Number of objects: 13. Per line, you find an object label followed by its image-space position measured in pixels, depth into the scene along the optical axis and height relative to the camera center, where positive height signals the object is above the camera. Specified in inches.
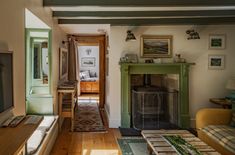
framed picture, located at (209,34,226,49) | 146.6 +24.9
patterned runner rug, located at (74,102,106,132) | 146.3 -43.6
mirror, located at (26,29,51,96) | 122.3 +5.9
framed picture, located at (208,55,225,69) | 147.2 +8.8
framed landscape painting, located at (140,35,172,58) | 145.7 +20.7
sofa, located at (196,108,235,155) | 90.4 -32.0
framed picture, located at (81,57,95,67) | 315.3 +17.7
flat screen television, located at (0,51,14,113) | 50.8 -2.9
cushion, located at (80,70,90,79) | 298.8 -4.6
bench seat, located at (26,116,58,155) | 80.0 -32.7
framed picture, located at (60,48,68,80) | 159.0 +7.8
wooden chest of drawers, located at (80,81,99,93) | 291.8 -22.9
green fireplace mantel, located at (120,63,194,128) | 143.8 -7.3
